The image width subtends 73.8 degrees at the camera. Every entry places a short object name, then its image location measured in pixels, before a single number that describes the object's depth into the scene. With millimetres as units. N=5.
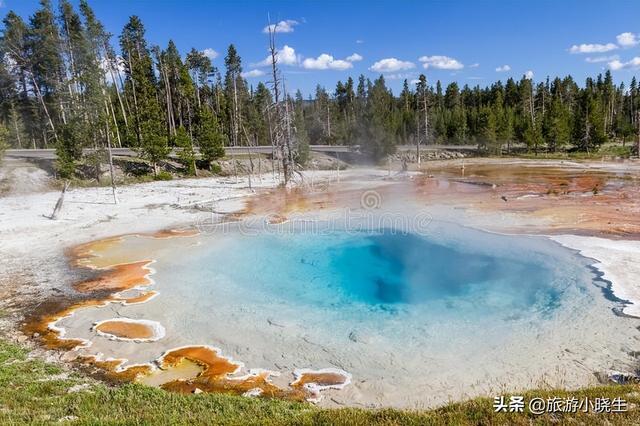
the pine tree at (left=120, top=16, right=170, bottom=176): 48094
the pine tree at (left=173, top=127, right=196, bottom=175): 42594
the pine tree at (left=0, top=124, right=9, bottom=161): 28816
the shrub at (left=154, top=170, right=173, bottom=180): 40344
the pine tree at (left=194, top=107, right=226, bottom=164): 43469
